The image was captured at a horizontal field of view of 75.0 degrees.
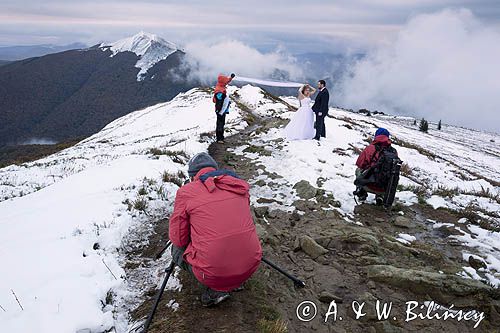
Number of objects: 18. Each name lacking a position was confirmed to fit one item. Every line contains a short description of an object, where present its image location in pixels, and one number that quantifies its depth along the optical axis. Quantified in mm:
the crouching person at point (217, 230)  4398
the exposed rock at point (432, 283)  5840
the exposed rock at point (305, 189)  10391
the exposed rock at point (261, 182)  11569
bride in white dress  17438
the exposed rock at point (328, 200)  9781
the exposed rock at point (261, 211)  9188
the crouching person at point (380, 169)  9242
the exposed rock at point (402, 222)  8844
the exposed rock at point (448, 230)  8491
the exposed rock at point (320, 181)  11211
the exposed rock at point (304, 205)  9585
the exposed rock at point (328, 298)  5844
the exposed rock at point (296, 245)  7418
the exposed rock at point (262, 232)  7539
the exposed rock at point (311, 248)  7219
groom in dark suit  16781
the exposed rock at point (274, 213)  9180
